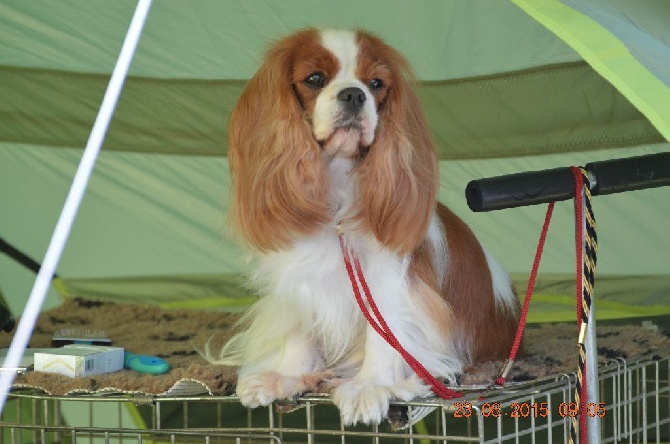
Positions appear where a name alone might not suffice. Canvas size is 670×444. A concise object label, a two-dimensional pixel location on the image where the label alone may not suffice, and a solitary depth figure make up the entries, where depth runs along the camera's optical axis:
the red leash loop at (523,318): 2.43
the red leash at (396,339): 2.41
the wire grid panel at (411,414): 2.55
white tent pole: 3.37
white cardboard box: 2.78
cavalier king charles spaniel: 2.67
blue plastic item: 2.81
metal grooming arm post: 2.38
